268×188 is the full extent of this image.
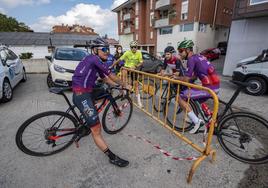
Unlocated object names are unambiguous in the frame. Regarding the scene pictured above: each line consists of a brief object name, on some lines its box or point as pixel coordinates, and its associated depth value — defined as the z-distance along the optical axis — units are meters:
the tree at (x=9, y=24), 34.20
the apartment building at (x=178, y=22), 20.50
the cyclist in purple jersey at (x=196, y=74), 2.48
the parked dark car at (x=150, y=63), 10.08
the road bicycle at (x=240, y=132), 2.25
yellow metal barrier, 1.95
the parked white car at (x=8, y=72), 4.39
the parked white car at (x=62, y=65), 5.14
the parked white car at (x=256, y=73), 5.37
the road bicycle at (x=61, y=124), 2.24
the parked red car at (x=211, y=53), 17.93
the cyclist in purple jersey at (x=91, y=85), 2.09
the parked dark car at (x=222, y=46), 21.43
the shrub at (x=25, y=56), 13.67
